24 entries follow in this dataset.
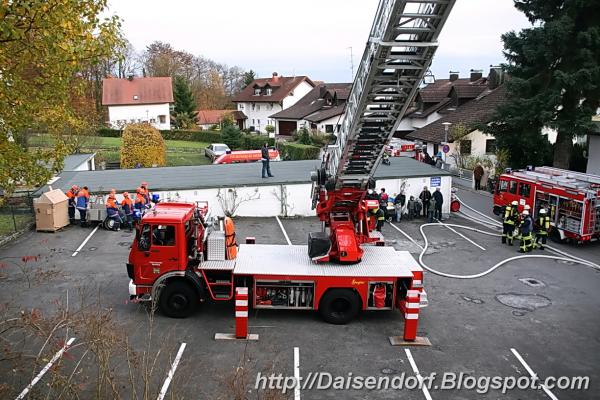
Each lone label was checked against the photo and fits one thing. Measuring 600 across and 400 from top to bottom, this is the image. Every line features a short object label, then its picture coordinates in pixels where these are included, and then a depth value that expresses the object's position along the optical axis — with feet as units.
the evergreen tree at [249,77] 268.41
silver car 133.67
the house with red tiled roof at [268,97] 206.69
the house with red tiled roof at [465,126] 111.96
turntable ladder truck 37.01
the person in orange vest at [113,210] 64.49
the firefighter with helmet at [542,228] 60.03
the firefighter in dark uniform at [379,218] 61.53
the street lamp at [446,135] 107.18
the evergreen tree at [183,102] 201.46
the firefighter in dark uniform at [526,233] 57.52
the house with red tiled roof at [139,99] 196.75
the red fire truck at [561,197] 59.21
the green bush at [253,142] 158.51
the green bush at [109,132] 182.51
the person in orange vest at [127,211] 65.87
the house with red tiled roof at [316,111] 161.38
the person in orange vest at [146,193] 66.08
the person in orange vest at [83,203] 66.28
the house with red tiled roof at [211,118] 229.86
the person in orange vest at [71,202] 67.36
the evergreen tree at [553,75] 77.30
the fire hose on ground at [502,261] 50.76
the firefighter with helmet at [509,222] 60.92
